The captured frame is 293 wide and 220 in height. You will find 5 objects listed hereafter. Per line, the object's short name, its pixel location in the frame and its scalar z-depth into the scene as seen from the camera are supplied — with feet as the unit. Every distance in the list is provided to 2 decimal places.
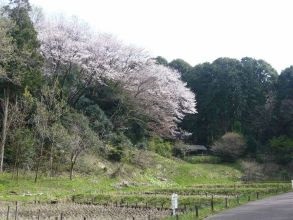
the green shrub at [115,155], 115.61
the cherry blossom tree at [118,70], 114.21
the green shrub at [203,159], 145.89
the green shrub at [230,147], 146.30
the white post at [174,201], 43.64
